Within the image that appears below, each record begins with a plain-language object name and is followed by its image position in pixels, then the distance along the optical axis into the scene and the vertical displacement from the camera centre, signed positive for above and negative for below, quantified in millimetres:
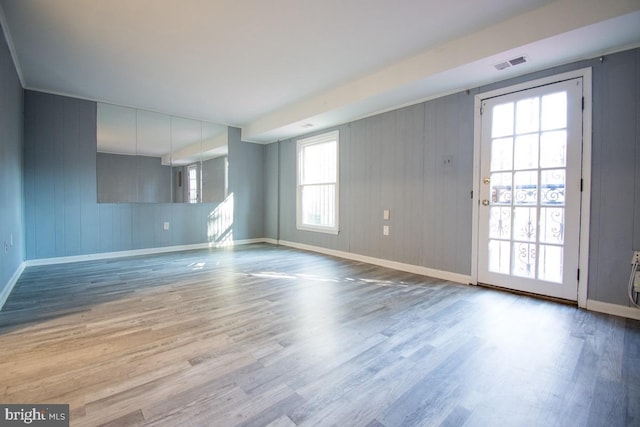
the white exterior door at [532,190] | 2838 +154
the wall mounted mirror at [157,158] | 4809 +806
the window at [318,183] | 5379 +388
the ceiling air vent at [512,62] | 2752 +1350
